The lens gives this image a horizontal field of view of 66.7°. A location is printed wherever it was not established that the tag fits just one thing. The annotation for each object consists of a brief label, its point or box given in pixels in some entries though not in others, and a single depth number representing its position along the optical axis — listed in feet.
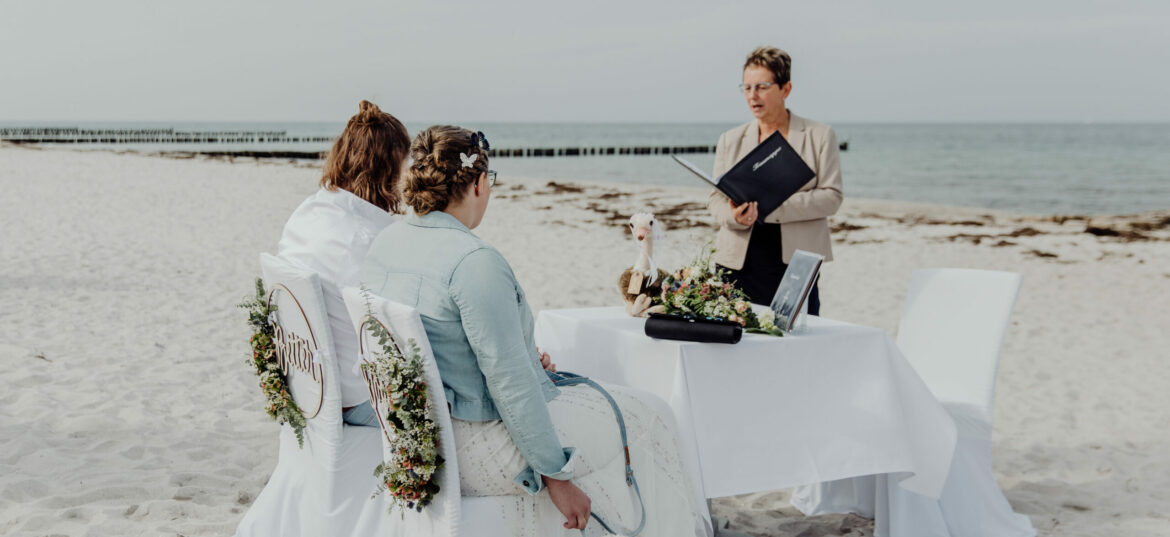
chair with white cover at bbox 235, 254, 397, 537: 7.91
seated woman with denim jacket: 6.79
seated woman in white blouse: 8.77
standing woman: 12.23
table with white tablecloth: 9.33
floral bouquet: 9.85
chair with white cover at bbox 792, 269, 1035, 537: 11.14
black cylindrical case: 9.18
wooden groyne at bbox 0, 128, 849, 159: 171.22
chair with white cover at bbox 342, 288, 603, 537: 6.61
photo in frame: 9.73
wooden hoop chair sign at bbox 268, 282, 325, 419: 8.06
